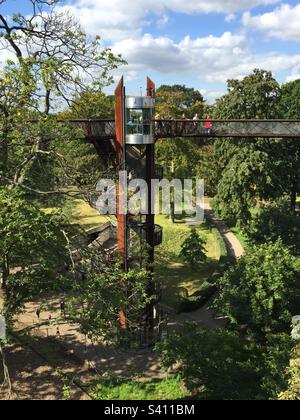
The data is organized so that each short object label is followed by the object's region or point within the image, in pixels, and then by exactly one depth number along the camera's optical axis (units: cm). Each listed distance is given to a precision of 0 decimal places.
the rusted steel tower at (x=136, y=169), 1838
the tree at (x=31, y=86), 1323
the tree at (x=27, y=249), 1255
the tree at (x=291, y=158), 3375
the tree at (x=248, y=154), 2952
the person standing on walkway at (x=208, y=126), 2118
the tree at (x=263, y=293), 1844
